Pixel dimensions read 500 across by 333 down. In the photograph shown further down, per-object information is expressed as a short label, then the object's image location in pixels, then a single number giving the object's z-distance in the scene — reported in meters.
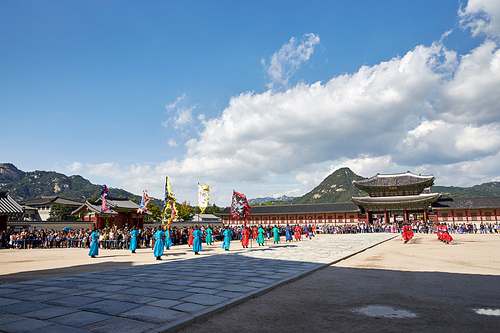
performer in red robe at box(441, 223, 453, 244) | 20.99
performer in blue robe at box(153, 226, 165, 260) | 13.09
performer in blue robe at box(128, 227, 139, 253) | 16.02
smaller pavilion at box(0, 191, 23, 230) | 20.39
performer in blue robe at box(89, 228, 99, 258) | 14.84
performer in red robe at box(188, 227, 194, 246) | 22.05
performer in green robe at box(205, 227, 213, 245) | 23.73
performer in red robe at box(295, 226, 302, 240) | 27.20
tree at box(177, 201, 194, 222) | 61.69
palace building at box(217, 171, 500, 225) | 41.59
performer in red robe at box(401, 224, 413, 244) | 22.88
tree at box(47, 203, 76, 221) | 47.12
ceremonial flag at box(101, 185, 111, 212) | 22.72
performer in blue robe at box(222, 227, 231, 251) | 17.70
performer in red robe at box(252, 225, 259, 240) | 26.48
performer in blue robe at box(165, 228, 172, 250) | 17.68
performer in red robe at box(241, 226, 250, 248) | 19.33
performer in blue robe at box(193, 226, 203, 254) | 15.42
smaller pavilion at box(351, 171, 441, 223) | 43.66
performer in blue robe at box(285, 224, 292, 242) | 25.82
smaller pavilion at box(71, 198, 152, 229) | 34.53
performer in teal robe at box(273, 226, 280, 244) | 22.92
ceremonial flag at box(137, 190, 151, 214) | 18.48
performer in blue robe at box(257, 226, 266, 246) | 20.89
